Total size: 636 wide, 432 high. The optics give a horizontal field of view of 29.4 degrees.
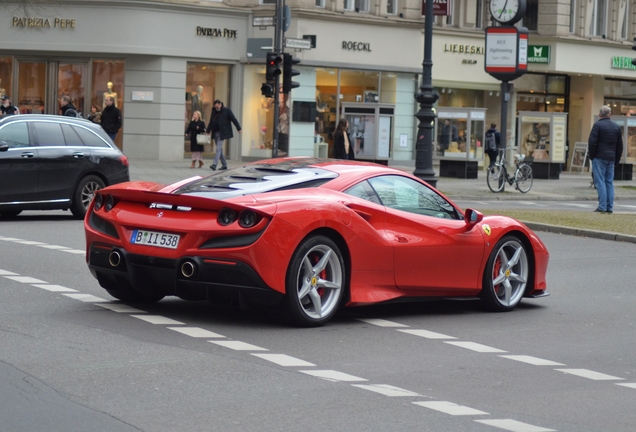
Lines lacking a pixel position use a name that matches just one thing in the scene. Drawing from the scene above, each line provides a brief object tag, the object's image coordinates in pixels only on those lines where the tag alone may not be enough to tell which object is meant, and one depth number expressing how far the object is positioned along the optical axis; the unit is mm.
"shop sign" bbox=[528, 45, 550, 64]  47531
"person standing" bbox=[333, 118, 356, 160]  30984
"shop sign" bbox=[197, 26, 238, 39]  39062
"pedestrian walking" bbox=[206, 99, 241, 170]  34312
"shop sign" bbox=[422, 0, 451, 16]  35531
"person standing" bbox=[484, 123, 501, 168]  39750
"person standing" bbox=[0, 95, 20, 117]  31406
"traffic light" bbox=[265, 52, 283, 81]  28859
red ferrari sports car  8664
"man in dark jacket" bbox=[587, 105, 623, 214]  23188
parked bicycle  31438
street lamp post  26016
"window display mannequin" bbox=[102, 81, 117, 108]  38406
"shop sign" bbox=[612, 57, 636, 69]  49772
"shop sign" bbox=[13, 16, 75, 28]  37812
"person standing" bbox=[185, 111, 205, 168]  34562
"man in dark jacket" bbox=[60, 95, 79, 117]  29016
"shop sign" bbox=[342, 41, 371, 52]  41469
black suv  17391
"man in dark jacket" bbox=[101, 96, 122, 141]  30172
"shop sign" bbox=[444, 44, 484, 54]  45375
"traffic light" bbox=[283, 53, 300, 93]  28672
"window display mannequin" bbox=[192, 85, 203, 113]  39562
